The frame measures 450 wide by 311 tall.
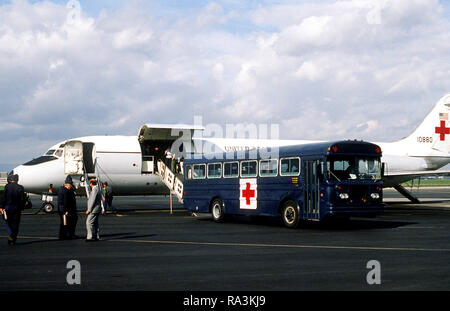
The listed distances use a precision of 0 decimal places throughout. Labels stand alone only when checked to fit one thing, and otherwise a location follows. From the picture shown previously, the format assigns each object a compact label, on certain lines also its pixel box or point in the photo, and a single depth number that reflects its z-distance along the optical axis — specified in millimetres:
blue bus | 19031
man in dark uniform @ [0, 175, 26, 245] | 15266
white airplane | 28781
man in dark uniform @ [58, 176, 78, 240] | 16578
